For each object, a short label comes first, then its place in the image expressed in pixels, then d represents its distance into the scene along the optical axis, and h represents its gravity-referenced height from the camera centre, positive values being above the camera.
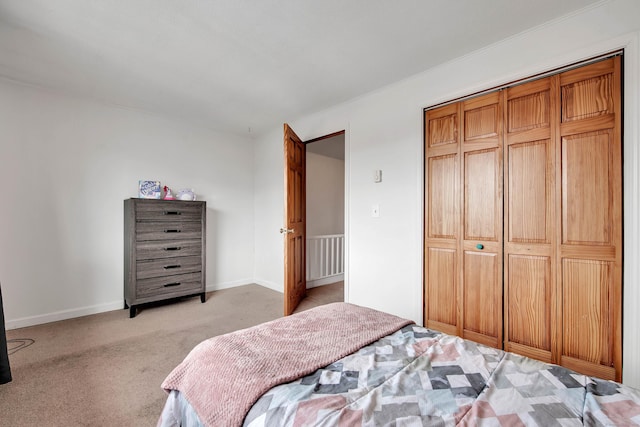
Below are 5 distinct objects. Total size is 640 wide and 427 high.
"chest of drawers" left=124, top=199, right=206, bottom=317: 3.22 -0.41
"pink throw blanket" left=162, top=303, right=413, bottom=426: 0.94 -0.53
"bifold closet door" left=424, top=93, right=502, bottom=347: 2.24 -0.04
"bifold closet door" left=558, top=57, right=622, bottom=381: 1.75 -0.03
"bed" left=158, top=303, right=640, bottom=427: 0.81 -0.54
